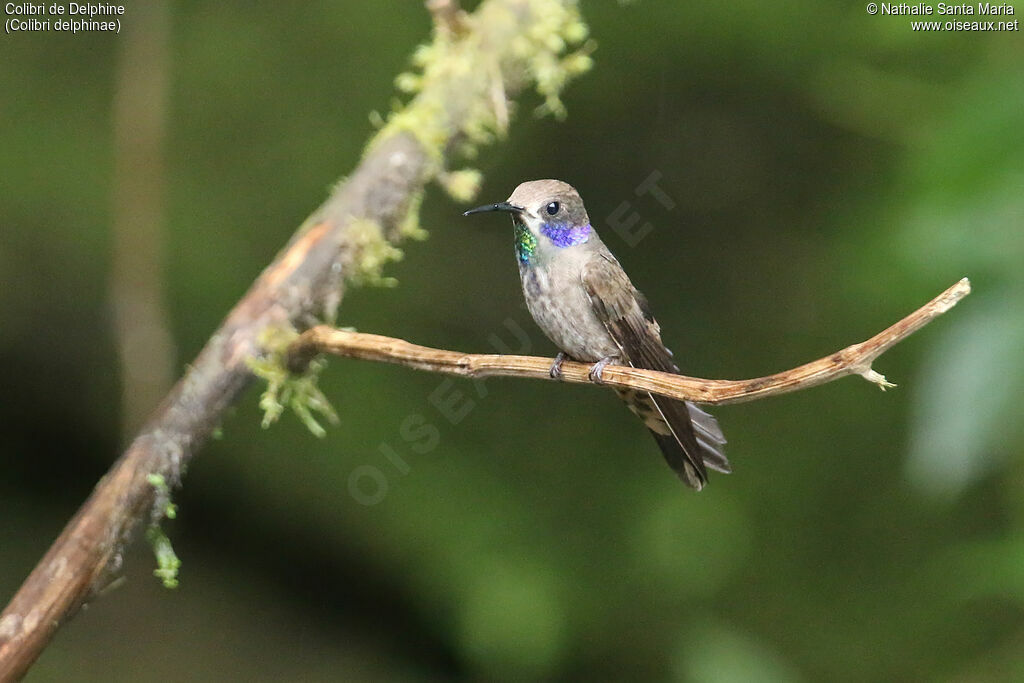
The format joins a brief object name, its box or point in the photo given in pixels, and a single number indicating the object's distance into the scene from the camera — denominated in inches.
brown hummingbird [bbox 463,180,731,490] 185.0
